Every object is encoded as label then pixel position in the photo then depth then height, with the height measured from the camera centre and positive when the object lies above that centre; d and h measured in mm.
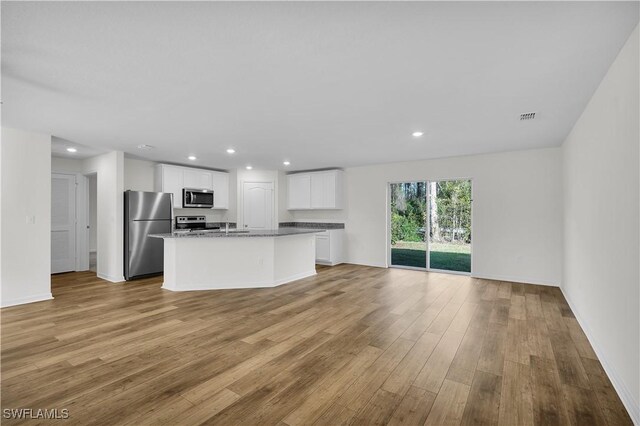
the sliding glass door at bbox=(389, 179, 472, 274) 6012 -226
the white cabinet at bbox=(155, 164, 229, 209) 6293 +734
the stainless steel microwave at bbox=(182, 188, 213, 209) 6523 +347
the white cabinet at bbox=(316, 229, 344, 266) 6996 -831
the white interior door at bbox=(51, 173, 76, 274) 6113 -199
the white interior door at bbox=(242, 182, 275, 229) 7629 +207
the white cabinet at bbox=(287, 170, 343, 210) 7164 +572
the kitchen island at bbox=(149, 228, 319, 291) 4734 -770
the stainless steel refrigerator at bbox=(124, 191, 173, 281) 5496 -305
